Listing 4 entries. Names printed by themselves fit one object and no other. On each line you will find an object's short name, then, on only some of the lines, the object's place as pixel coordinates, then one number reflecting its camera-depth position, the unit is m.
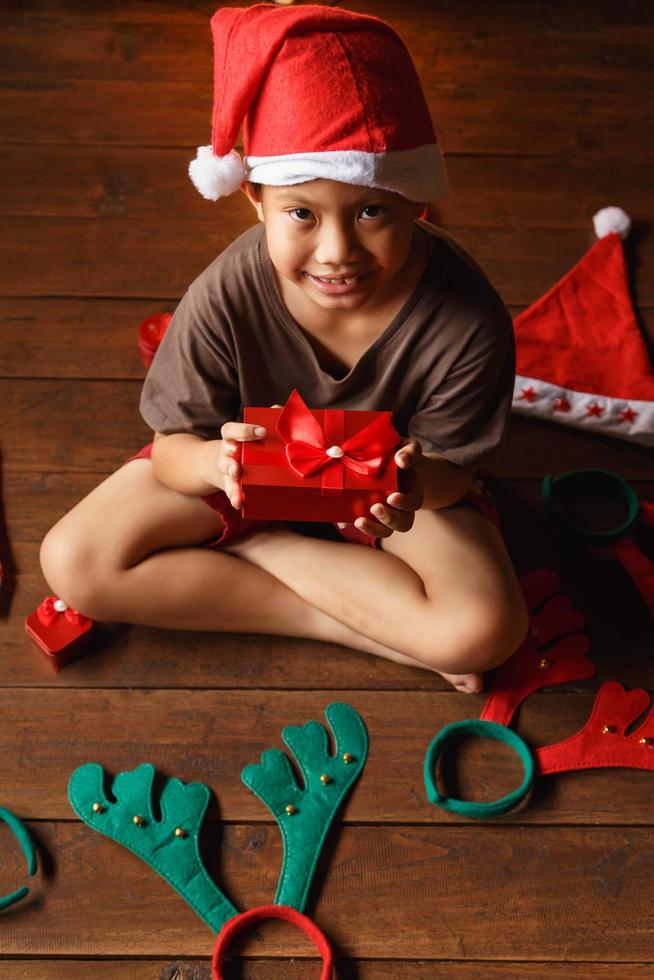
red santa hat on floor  1.44
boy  0.84
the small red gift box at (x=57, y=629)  1.21
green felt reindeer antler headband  1.08
